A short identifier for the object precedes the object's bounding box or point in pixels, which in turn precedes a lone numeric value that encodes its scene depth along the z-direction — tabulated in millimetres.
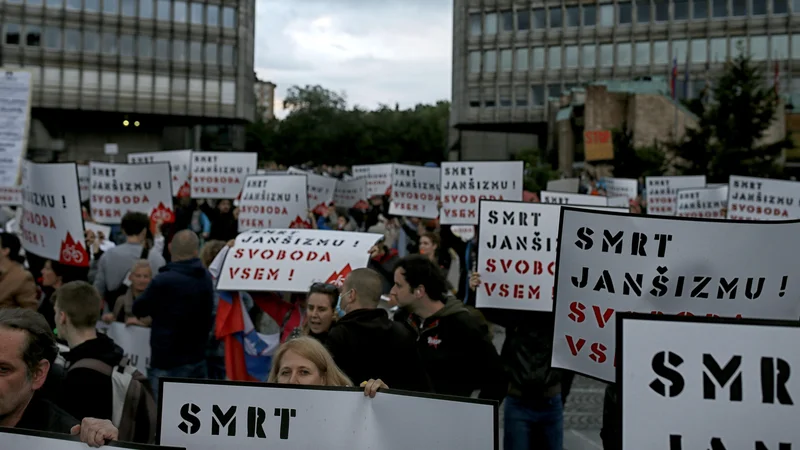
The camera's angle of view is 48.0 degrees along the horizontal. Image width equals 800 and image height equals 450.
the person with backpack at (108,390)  4379
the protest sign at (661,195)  17500
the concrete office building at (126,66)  67750
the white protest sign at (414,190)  15196
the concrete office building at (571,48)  68625
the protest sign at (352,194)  18812
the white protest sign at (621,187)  21906
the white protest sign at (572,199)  9781
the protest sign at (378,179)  18516
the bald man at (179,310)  6891
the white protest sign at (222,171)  15273
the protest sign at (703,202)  15258
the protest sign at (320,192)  14938
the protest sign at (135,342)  7371
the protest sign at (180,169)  16234
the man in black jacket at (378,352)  4754
